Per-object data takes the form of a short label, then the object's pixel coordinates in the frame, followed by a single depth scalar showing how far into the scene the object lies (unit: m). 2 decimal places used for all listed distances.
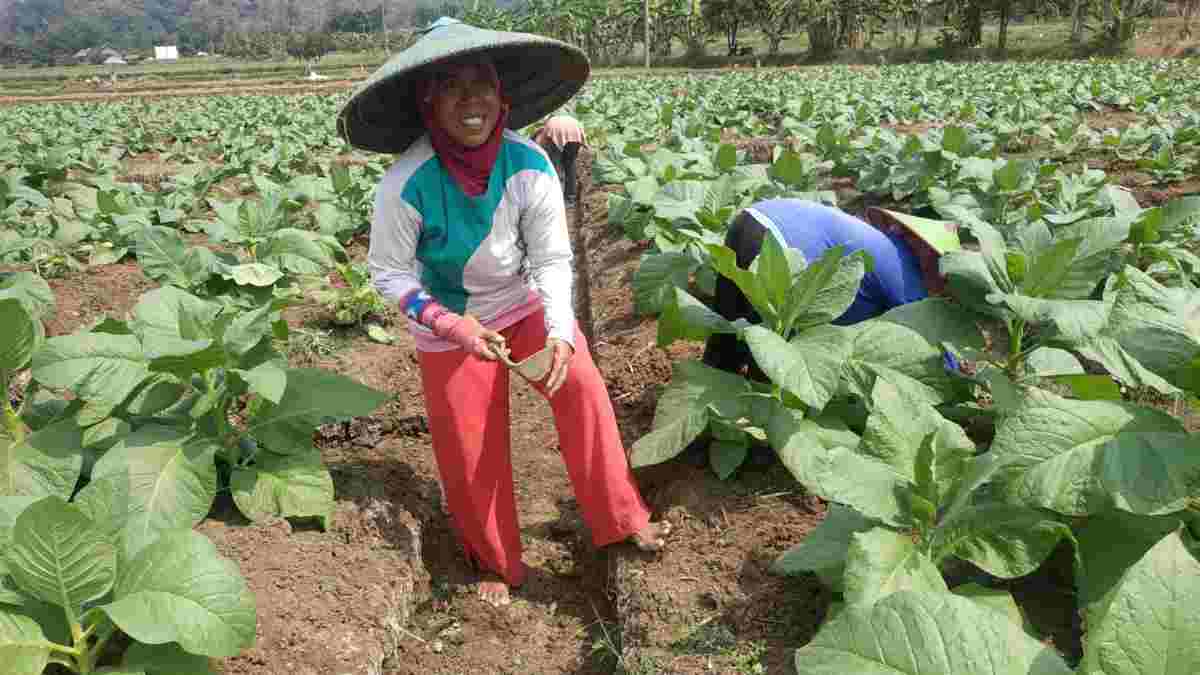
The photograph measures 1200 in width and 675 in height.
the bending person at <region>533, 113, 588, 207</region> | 7.32
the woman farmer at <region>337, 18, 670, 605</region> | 2.53
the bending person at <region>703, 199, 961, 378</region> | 2.69
